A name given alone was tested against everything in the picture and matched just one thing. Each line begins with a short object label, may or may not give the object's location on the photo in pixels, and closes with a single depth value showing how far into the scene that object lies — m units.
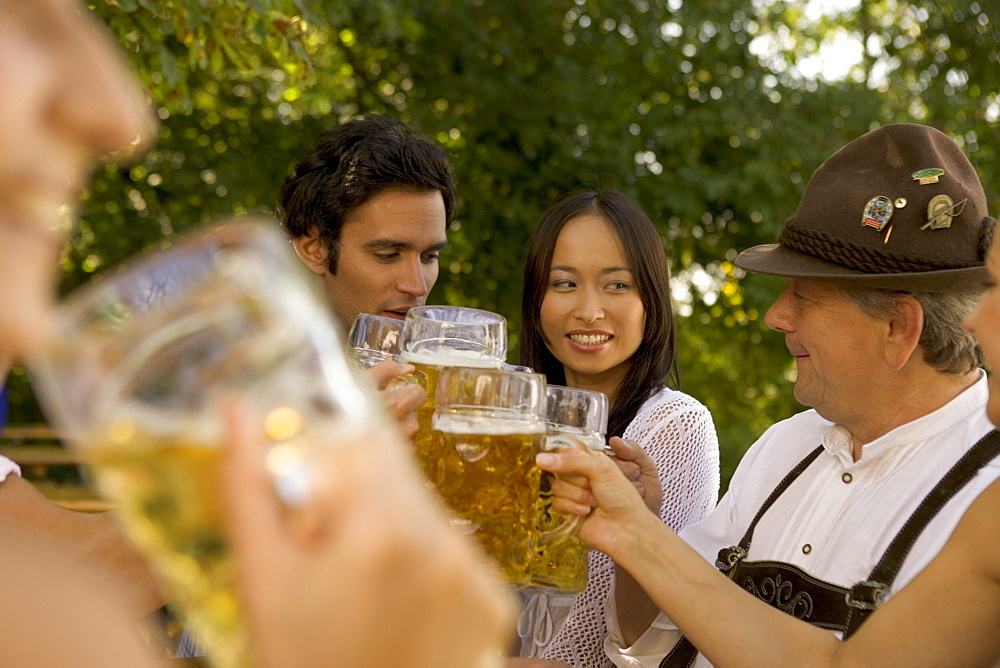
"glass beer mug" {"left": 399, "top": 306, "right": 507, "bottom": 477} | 1.82
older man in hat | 2.13
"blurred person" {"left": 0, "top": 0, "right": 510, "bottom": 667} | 0.43
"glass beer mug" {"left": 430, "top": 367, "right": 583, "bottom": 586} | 1.55
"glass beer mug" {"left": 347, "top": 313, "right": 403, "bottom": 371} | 2.09
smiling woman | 3.01
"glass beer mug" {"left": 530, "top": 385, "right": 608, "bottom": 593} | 1.77
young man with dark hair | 3.46
